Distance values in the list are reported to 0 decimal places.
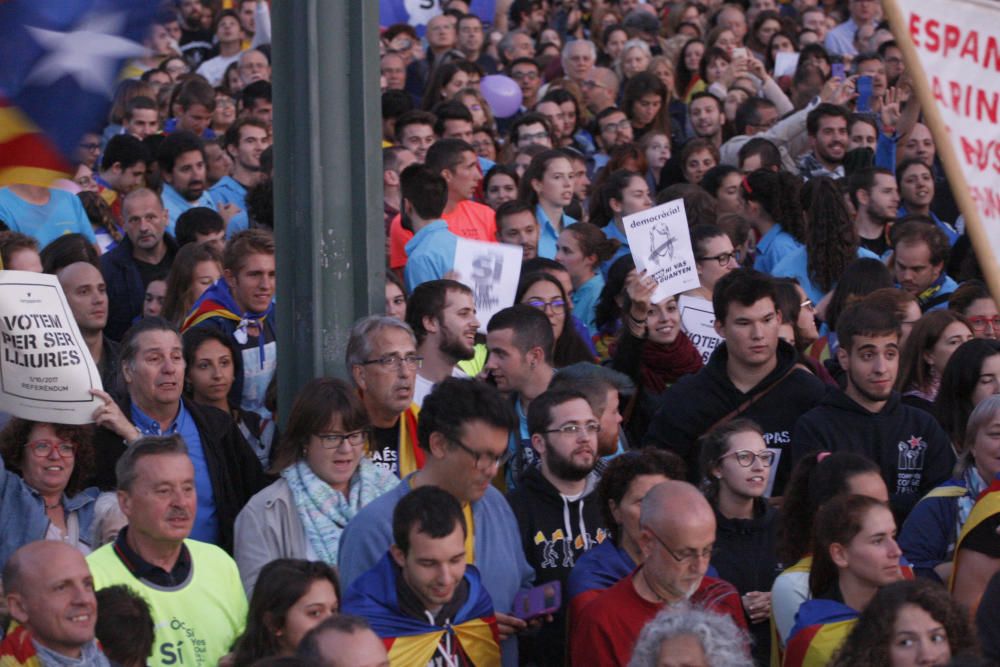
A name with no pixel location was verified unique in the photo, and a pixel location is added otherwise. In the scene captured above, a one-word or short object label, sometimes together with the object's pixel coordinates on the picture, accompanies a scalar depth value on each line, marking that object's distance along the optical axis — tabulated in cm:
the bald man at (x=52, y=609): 1037
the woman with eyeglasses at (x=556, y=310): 1664
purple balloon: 2931
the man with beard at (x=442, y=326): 1521
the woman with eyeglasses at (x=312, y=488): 1248
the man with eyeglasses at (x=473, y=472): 1208
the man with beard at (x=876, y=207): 2123
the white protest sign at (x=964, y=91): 813
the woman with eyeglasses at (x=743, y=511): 1269
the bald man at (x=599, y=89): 3008
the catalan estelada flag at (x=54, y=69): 1048
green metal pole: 1340
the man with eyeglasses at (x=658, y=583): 1109
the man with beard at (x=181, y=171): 2177
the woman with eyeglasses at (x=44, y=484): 1255
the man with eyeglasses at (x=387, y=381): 1346
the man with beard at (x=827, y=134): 2466
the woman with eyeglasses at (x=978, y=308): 1641
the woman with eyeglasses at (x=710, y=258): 1769
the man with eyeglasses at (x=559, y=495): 1278
